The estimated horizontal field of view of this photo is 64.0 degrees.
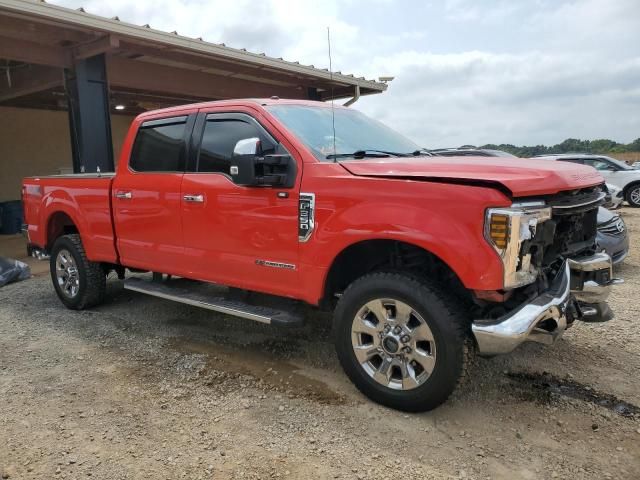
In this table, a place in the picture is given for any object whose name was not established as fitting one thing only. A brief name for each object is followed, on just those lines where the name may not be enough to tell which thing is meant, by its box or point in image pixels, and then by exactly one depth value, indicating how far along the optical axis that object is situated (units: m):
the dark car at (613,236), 6.08
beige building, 7.95
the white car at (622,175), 15.30
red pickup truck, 2.89
